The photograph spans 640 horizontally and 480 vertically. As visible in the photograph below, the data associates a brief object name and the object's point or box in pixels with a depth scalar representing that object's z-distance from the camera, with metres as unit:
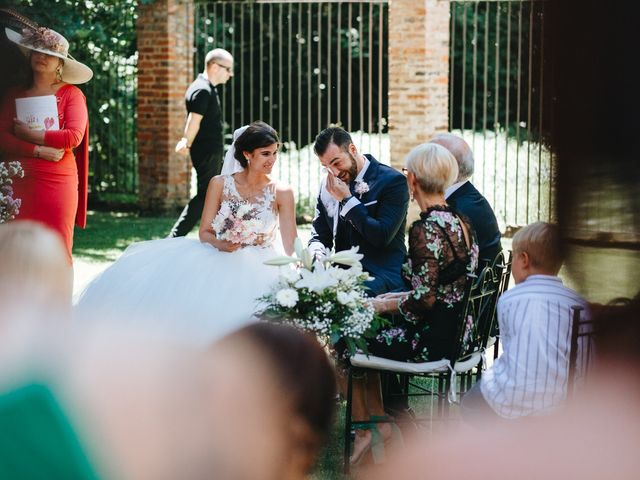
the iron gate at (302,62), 16.92
